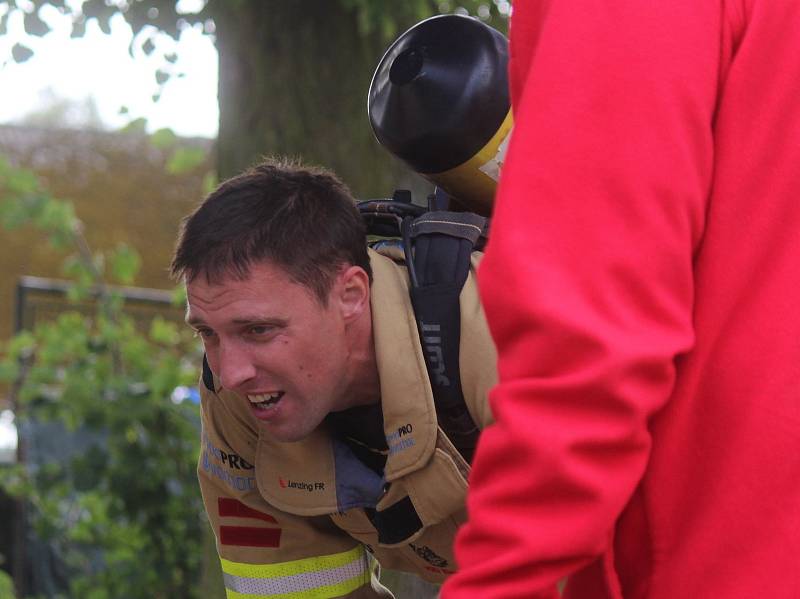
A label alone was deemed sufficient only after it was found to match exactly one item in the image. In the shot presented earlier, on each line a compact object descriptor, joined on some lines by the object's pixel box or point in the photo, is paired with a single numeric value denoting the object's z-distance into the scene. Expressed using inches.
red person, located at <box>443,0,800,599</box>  92.6
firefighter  175.0
